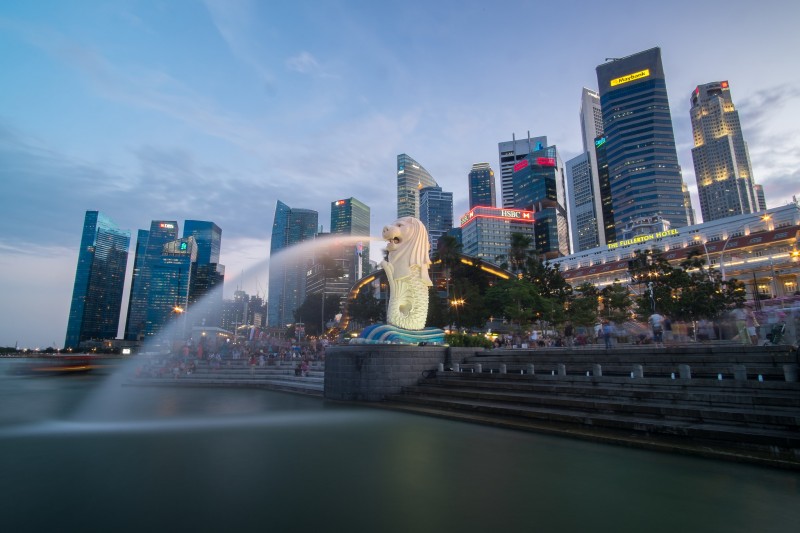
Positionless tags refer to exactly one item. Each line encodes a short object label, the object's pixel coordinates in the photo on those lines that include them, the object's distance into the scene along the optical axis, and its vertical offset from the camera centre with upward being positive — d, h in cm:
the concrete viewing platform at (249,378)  2298 -191
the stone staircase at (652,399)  741 -133
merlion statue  2059 +357
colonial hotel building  5719 +1459
